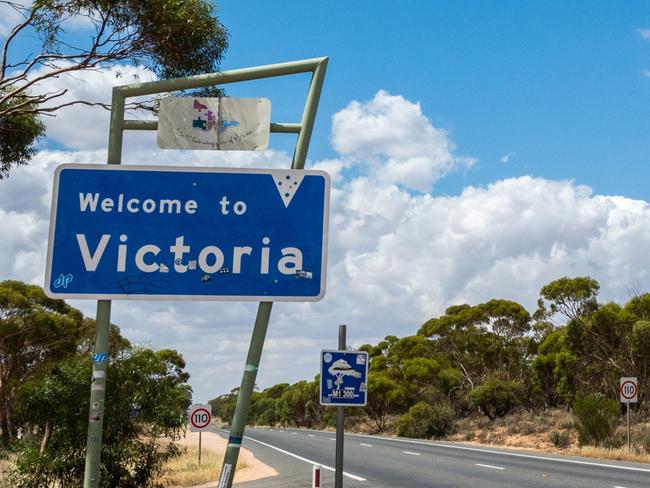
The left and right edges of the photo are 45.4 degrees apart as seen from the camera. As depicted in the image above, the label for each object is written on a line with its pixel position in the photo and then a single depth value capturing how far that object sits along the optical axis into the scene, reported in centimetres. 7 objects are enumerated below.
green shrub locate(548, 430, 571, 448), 3362
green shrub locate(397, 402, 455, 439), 4725
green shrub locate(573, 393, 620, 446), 2950
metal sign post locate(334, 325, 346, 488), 835
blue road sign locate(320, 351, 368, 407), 893
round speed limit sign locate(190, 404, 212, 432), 2825
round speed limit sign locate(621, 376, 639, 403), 2580
